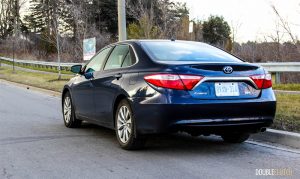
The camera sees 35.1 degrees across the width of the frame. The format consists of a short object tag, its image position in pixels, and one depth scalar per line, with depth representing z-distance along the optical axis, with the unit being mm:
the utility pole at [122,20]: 13445
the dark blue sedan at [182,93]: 5691
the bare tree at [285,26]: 16922
